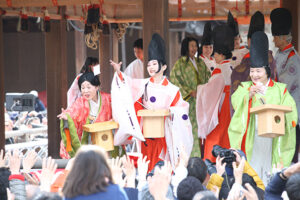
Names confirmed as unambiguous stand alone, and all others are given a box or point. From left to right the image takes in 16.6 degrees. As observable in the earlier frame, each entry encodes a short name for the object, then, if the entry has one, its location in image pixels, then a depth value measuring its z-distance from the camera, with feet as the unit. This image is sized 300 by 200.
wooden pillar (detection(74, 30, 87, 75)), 74.24
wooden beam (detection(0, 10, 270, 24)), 52.60
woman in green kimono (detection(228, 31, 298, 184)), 33.99
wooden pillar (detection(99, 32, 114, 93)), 57.98
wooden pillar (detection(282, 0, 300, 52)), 43.04
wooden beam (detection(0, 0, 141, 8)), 43.84
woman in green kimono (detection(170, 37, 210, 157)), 47.22
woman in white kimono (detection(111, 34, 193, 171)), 36.45
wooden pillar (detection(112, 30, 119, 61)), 59.65
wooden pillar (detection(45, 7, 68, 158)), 50.34
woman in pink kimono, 36.62
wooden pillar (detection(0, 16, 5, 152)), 43.50
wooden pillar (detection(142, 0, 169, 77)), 37.64
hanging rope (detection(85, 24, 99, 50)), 45.63
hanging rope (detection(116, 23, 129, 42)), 58.98
